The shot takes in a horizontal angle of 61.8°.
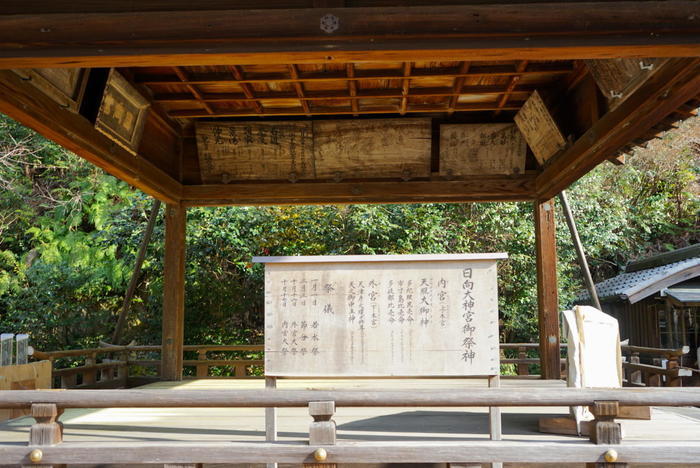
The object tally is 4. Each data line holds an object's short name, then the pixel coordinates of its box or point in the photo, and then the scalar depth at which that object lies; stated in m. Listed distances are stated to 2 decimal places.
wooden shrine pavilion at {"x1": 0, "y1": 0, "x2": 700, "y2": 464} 3.43
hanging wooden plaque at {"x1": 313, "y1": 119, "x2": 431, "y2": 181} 8.20
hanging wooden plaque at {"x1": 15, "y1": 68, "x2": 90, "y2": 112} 4.82
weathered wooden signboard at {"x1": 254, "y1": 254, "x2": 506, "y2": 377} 4.13
